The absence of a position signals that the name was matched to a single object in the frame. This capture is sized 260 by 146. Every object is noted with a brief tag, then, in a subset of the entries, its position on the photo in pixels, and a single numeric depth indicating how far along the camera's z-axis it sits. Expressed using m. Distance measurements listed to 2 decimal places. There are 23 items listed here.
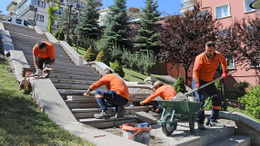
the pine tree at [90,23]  22.66
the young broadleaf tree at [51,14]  27.82
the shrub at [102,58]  13.09
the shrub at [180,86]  10.84
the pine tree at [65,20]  28.31
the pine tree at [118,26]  20.60
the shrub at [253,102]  8.58
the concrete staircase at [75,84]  4.45
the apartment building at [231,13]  15.85
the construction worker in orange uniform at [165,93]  4.73
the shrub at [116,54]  18.03
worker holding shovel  4.28
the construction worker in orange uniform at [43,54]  5.68
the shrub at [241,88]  14.33
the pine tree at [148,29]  20.08
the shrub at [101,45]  18.30
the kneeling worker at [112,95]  4.48
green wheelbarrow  3.64
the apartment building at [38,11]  45.01
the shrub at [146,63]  15.77
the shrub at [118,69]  11.56
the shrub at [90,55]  14.95
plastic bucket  3.07
